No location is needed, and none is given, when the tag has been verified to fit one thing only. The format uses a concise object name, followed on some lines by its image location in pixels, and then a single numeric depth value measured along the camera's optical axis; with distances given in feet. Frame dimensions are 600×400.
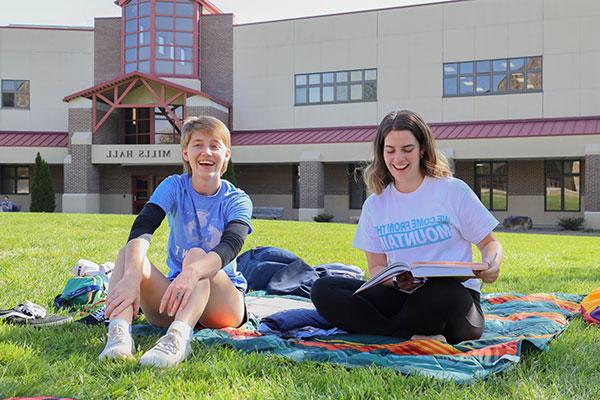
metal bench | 98.17
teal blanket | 10.82
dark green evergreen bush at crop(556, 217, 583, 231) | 82.69
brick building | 87.56
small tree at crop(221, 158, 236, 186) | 92.91
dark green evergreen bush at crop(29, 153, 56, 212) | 95.14
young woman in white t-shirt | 13.07
